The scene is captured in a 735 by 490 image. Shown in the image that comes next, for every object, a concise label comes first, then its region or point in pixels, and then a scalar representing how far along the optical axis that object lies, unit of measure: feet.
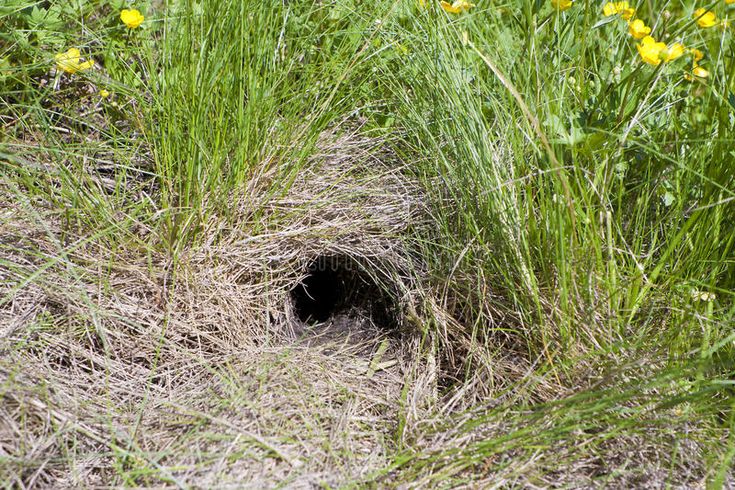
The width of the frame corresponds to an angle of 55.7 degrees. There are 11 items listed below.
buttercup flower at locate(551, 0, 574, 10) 6.20
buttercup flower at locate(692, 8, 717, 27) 6.19
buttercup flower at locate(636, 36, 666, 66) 5.49
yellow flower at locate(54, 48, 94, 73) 6.36
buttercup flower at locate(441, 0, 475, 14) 6.54
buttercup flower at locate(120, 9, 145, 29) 6.33
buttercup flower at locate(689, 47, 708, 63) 6.47
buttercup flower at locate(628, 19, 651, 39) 5.70
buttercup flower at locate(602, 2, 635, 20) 6.32
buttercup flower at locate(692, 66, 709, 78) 6.41
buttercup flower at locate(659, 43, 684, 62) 5.44
